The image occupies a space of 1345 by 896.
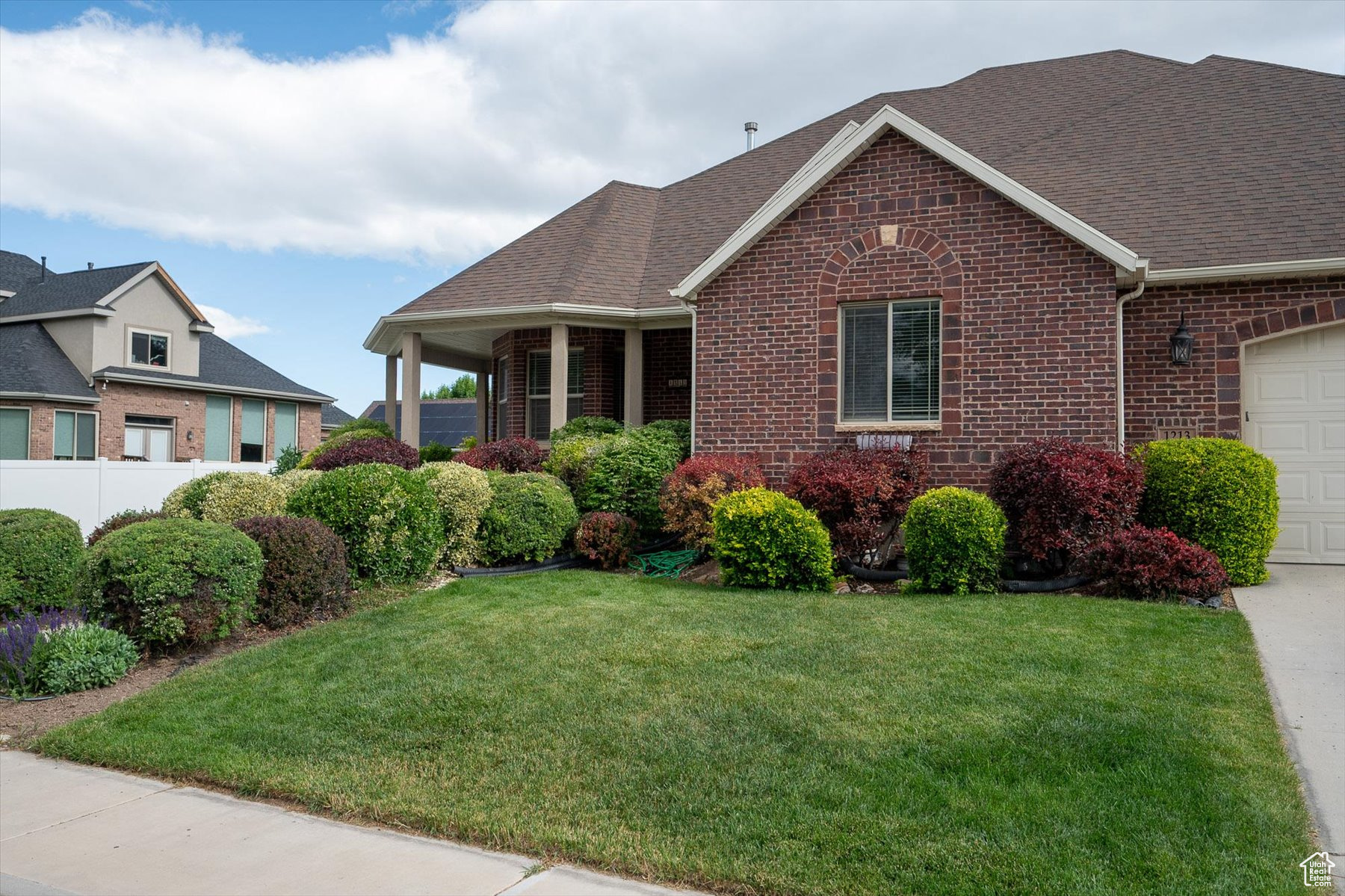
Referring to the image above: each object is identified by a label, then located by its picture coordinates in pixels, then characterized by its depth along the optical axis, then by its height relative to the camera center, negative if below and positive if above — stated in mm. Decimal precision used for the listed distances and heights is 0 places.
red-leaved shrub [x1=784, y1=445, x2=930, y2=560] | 10438 -407
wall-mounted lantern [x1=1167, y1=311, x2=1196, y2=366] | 11555 +1315
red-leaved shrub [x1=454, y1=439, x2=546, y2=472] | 14117 -1
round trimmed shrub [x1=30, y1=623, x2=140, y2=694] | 7258 -1555
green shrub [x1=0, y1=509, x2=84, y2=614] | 8836 -953
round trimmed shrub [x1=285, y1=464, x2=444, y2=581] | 10109 -622
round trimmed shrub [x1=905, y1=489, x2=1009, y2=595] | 9227 -859
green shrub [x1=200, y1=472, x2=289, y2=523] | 10625 -458
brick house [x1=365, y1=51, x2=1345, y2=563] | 11102 +1941
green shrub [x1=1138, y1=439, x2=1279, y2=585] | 9617 -513
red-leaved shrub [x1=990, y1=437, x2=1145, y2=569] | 9523 -462
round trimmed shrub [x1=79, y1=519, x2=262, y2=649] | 7699 -1017
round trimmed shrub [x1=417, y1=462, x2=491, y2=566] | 10977 -632
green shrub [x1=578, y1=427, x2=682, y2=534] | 12391 -349
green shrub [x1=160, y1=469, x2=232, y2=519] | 10969 -458
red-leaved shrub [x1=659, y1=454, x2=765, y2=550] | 11125 -408
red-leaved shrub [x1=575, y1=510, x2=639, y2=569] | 11570 -1033
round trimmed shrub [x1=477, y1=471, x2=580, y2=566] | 11133 -765
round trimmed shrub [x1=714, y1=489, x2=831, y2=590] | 9688 -933
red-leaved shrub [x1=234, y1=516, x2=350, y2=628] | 8641 -1029
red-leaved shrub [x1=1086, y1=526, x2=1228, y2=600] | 8750 -1085
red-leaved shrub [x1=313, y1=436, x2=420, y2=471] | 14883 +59
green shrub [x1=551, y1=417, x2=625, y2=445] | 14773 +459
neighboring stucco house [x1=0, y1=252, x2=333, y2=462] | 25922 +2529
